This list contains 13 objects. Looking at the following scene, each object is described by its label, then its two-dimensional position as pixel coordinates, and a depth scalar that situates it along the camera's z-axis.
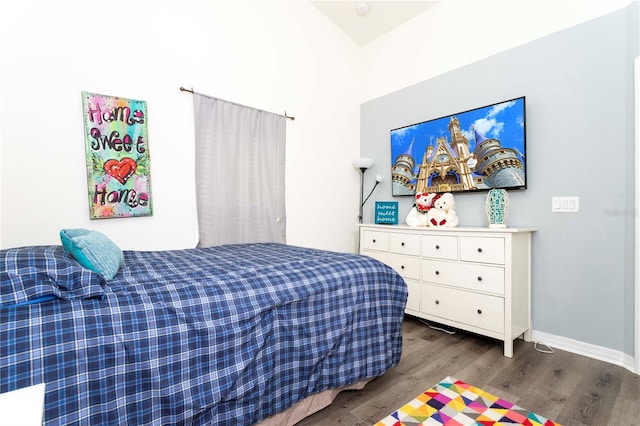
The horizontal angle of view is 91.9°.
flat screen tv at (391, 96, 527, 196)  2.41
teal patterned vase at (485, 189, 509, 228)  2.38
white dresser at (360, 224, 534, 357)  2.14
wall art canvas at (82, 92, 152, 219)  1.96
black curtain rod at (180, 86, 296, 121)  2.97
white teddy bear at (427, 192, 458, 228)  2.67
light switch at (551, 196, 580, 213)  2.16
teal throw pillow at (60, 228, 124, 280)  1.15
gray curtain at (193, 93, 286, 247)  2.44
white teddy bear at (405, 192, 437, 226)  2.85
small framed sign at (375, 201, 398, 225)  3.13
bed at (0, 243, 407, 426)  0.85
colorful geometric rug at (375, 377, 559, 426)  1.41
